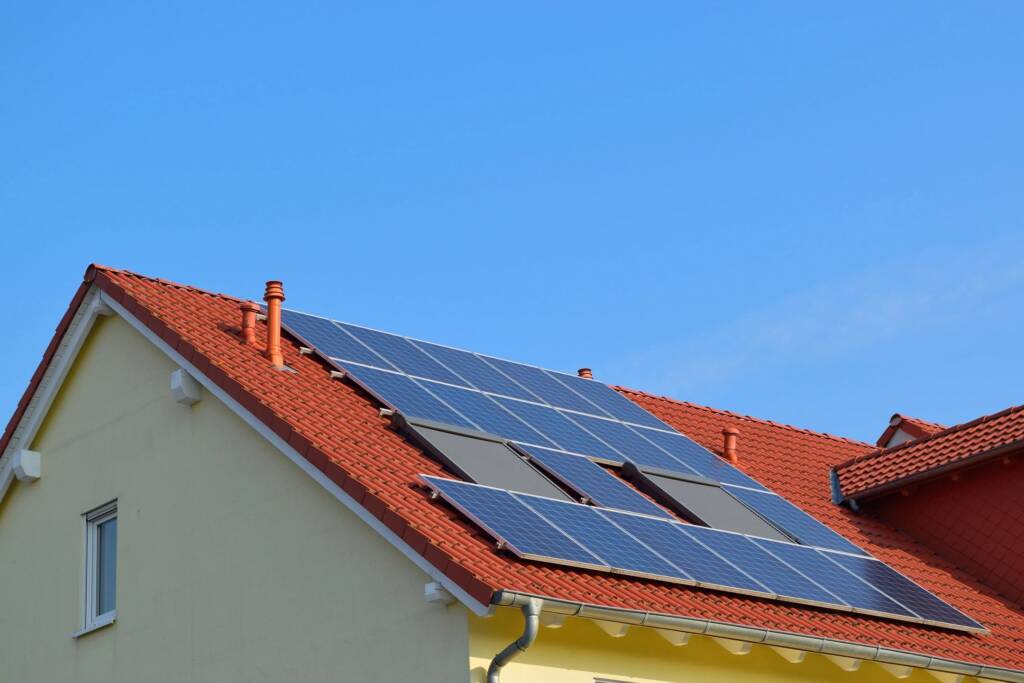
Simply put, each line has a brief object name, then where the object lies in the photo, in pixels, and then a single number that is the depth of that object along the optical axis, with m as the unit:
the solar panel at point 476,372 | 18.66
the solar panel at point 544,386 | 19.36
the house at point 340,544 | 13.54
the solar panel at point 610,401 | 20.09
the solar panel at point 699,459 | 19.02
